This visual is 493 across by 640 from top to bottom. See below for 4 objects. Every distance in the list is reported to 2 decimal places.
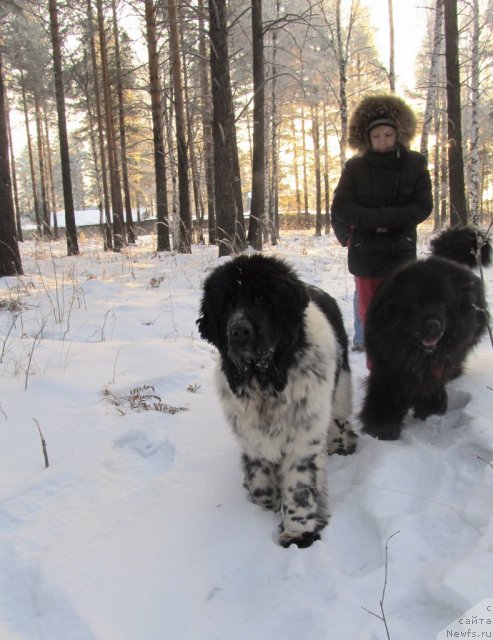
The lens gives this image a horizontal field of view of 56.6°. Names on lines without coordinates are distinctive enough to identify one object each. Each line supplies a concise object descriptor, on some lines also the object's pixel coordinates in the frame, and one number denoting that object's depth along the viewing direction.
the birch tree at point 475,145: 13.69
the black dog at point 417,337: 3.04
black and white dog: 2.38
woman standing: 3.83
